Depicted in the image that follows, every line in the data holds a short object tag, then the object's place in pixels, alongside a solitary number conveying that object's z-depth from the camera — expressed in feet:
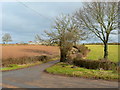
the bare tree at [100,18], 57.93
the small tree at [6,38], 195.37
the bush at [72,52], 60.63
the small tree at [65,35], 57.21
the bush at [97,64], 37.80
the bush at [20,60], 46.61
